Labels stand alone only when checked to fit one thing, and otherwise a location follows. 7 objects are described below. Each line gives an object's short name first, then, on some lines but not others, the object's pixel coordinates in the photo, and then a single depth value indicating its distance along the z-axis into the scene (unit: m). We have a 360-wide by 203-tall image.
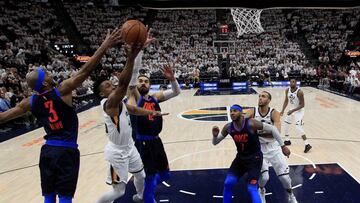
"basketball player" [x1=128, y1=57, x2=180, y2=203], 4.91
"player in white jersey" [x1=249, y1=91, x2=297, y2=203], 4.94
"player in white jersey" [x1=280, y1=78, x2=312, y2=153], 7.85
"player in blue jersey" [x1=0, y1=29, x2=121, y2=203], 3.30
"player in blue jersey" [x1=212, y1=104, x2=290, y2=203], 4.54
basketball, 3.78
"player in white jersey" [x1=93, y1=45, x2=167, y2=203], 4.23
